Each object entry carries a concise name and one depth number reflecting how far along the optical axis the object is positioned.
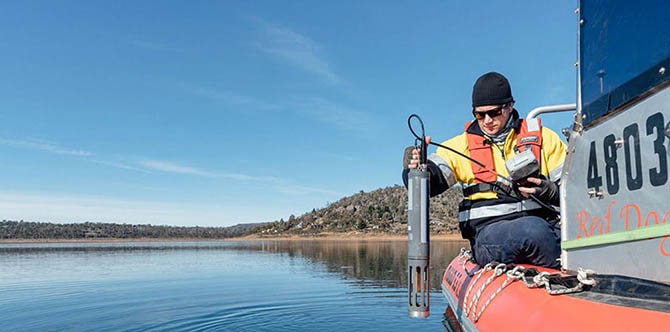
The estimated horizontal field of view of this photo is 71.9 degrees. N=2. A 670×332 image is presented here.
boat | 2.07
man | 3.71
